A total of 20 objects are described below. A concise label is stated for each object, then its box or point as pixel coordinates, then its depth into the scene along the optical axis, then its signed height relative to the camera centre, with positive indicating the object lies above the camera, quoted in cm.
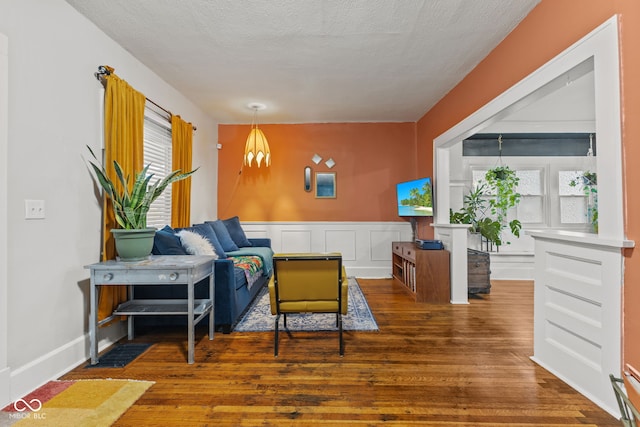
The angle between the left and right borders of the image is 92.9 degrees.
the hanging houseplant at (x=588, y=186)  475 +52
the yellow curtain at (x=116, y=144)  252 +66
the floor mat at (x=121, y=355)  226 -107
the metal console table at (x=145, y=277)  222 -42
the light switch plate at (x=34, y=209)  192 +7
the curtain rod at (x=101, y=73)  252 +122
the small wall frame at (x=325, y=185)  541 +60
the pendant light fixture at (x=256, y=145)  447 +110
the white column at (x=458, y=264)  382 -58
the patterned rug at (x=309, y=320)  297 -106
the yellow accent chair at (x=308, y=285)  234 -52
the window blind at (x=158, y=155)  339 +76
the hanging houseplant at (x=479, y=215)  442 +5
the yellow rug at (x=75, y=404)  163 -108
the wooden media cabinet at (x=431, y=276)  384 -73
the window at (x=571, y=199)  500 +31
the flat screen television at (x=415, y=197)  439 +33
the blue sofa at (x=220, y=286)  280 -64
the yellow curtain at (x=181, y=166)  373 +69
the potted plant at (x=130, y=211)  235 +7
